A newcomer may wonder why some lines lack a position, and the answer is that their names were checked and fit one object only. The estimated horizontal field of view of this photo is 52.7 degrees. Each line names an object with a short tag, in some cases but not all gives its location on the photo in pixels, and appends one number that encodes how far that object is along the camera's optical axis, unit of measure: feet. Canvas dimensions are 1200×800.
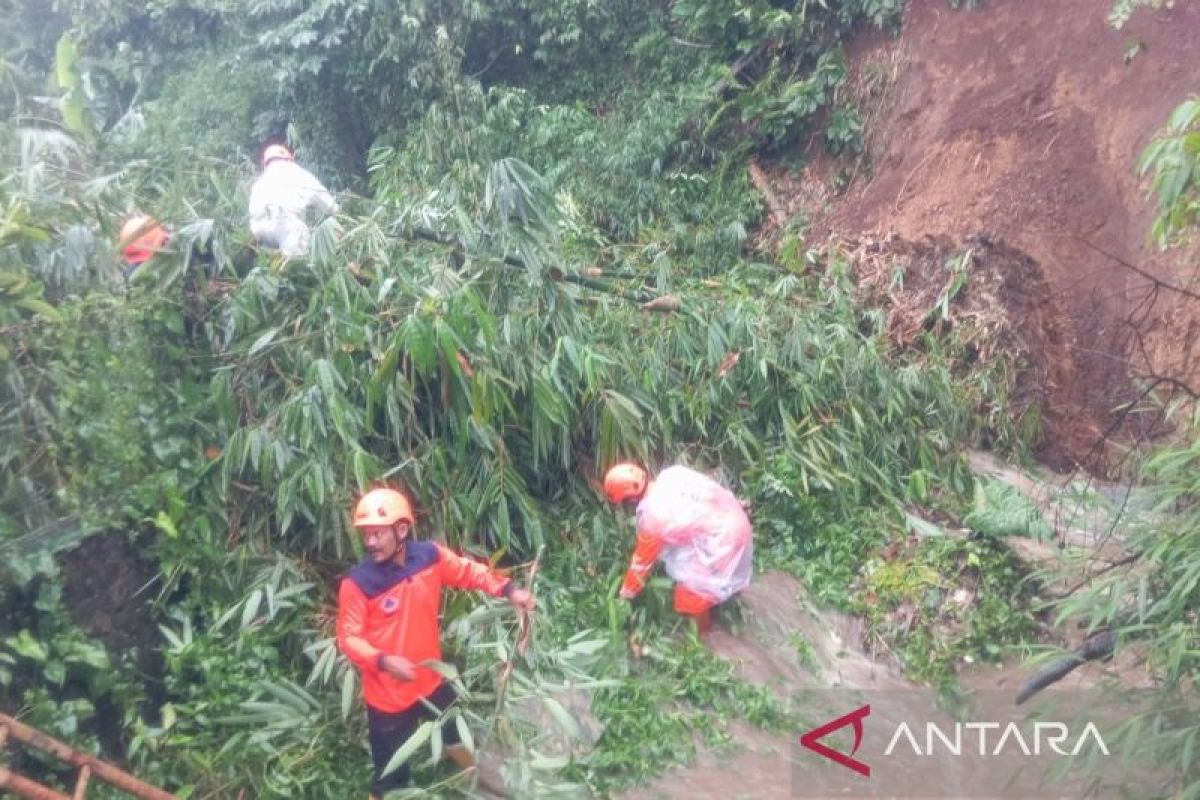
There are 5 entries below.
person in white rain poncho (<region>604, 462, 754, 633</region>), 18.83
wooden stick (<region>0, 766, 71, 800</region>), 12.08
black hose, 14.43
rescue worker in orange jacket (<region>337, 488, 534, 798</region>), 14.78
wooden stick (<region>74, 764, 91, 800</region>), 12.90
